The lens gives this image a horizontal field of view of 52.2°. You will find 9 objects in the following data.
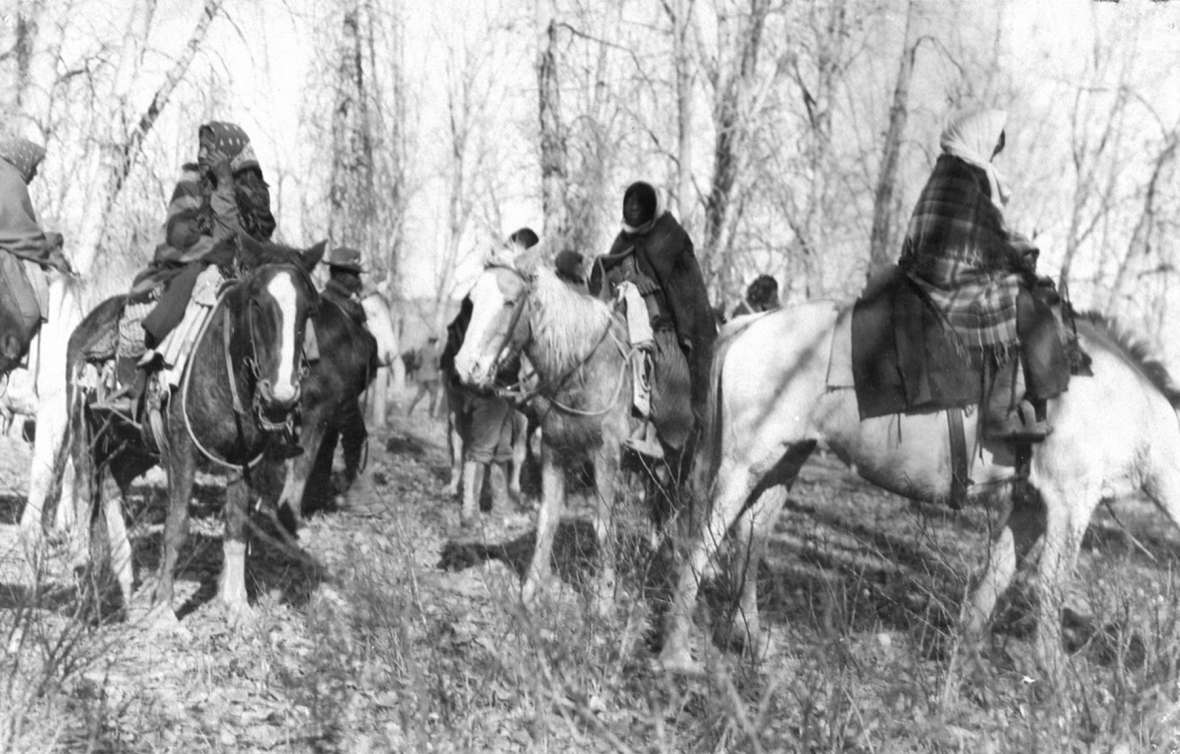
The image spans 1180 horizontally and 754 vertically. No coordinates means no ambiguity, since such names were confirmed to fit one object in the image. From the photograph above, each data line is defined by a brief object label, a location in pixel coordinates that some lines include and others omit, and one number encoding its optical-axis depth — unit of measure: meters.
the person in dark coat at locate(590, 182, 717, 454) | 8.28
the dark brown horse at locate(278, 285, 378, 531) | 10.59
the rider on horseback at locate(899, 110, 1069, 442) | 6.70
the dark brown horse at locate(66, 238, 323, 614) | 6.50
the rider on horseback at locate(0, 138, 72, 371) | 8.69
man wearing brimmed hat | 12.55
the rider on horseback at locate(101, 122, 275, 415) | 7.16
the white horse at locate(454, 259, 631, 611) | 7.18
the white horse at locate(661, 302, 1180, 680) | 6.68
